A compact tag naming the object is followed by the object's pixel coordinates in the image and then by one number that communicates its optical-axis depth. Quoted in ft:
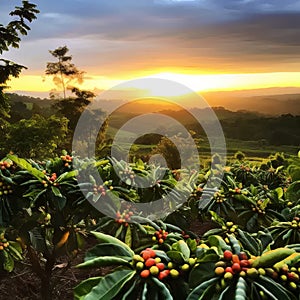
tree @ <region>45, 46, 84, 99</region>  81.05
